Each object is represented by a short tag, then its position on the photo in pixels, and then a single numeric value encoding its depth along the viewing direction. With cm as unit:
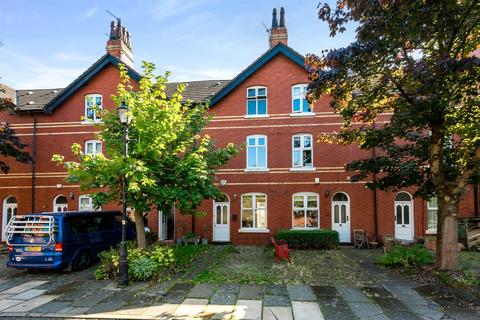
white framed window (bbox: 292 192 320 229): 1648
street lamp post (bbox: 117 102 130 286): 874
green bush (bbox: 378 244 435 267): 1068
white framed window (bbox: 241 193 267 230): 1675
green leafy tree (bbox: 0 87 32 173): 1399
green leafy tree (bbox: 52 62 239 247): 922
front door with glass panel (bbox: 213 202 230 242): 1698
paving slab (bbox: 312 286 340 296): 805
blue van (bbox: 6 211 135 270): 997
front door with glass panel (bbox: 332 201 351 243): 1625
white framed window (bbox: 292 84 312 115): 1675
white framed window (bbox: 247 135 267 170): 1700
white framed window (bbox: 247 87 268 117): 1720
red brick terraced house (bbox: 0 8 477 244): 1617
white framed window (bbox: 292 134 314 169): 1667
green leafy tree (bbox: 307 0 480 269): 700
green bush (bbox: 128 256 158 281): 909
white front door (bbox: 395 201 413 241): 1591
